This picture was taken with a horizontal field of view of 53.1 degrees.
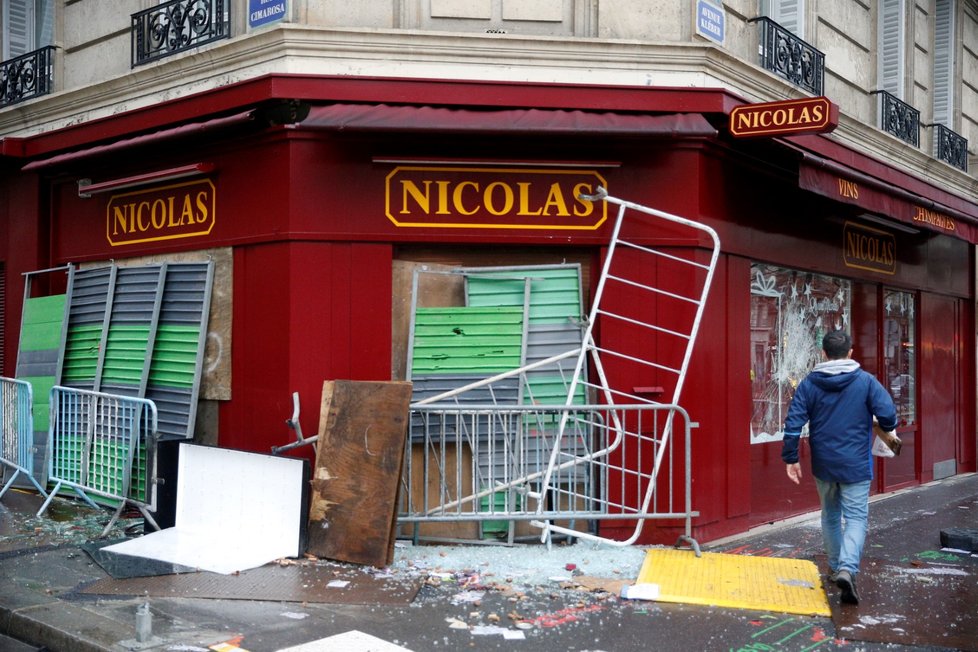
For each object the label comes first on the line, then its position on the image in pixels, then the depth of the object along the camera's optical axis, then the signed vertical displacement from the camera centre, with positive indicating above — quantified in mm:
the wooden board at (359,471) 6664 -800
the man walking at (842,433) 6336 -475
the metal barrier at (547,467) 7145 -841
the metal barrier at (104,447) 7629 -767
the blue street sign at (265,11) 7805 +2783
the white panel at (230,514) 6789 -1144
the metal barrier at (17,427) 8680 -668
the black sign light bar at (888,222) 10494 +1551
